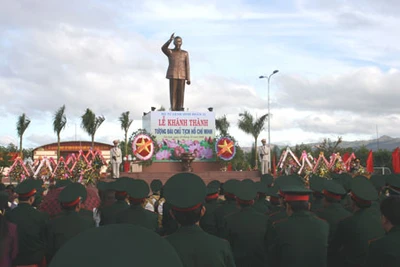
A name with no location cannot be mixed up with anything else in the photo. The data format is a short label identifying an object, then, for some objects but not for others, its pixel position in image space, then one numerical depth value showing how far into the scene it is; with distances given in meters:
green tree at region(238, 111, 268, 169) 32.56
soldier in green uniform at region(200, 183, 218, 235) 5.74
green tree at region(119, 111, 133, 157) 37.91
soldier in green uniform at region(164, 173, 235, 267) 2.61
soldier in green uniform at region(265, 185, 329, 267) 3.72
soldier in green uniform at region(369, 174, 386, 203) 7.48
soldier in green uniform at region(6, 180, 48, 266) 4.92
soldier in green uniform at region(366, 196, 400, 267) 2.87
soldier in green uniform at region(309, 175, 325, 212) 5.80
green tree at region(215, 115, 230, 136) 32.61
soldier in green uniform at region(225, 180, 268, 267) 4.57
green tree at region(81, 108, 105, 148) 35.38
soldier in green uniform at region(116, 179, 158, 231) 4.79
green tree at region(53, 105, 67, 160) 34.16
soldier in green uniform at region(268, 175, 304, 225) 4.34
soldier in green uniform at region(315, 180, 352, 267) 4.77
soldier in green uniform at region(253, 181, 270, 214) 6.13
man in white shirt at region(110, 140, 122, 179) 20.72
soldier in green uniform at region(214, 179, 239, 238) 5.30
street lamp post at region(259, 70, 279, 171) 33.30
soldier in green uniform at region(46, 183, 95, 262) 4.60
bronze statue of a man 22.39
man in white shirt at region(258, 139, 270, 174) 21.03
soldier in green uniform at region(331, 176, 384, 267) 4.18
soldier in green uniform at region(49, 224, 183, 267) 1.23
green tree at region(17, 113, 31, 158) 37.06
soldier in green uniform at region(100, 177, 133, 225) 5.54
